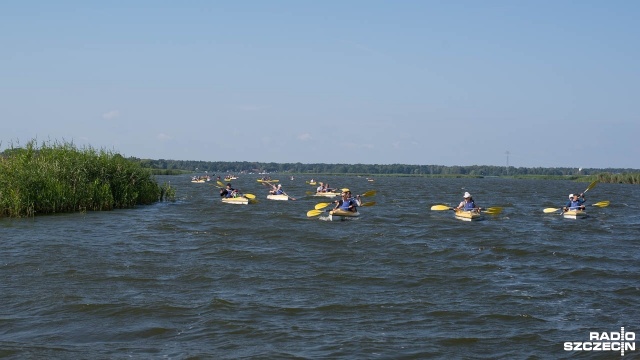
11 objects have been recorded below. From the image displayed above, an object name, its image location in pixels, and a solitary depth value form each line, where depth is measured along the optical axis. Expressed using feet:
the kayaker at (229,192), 136.36
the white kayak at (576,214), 111.55
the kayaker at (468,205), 106.63
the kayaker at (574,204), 112.20
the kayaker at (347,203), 103.24
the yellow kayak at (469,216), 105.09
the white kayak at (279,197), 152.15
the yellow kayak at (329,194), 168.16
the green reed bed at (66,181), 91.35
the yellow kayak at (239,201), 131.95
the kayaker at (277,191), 156.46
